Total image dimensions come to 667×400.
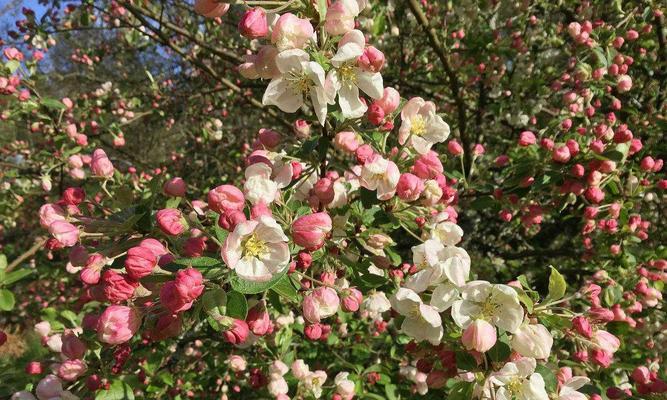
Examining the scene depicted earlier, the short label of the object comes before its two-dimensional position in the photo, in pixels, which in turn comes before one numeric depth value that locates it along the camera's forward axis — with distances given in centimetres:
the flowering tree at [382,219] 28
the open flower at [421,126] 35
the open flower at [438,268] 28
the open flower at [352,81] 28
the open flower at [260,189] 30
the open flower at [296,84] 27
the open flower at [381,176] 32
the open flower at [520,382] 27
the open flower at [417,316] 29
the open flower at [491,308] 28
